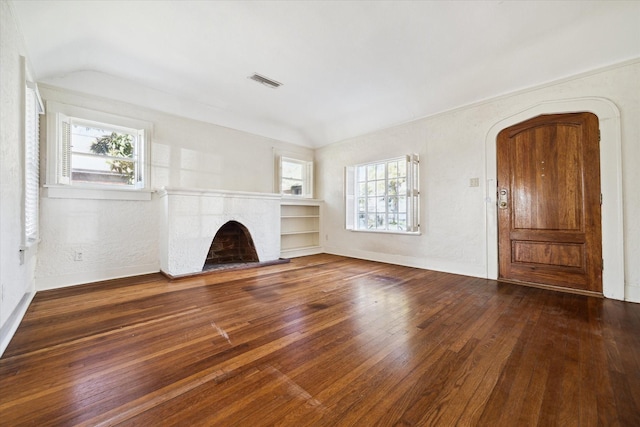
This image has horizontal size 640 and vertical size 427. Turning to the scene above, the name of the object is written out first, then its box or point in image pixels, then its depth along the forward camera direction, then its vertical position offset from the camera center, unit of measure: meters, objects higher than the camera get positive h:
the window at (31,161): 2.38 +0.56
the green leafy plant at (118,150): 3.54 +0.93
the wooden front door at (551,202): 2.85 +0.13
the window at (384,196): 4.23 +0.34
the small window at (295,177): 5.59 +0.86
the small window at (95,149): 3.20 +0.91
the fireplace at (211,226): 3.63 -0.18
